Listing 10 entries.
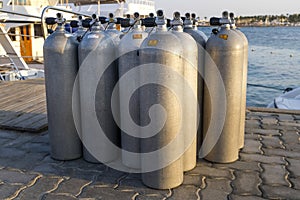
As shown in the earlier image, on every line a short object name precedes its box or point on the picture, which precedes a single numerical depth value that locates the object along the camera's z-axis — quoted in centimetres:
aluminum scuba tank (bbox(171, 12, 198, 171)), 232
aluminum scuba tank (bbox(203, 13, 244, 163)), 250
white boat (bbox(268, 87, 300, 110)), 765
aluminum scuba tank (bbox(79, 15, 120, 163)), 249
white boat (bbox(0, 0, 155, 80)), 1078
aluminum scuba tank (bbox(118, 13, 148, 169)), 239
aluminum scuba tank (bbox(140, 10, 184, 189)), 212
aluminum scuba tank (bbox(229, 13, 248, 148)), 265
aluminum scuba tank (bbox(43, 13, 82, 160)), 256
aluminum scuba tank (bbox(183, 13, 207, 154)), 259
